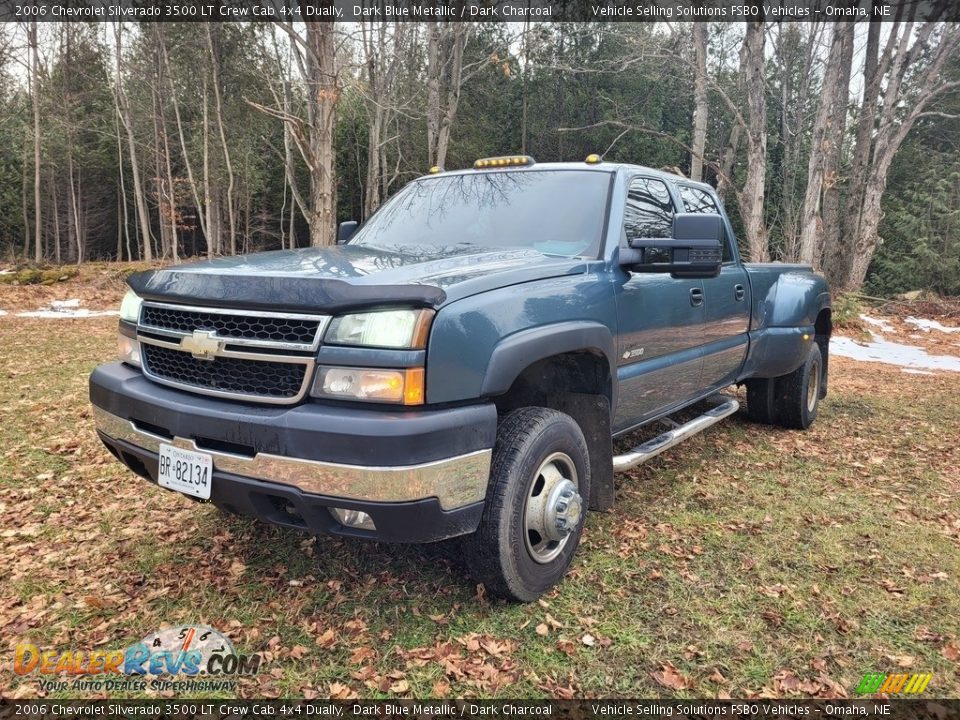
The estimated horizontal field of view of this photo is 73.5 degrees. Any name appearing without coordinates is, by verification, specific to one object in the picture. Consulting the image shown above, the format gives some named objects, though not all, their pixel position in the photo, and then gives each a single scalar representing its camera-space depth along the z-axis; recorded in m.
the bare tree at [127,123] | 20.43
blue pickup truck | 2.17
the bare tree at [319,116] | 8.17
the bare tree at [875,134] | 16.20
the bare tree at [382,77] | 17.55
